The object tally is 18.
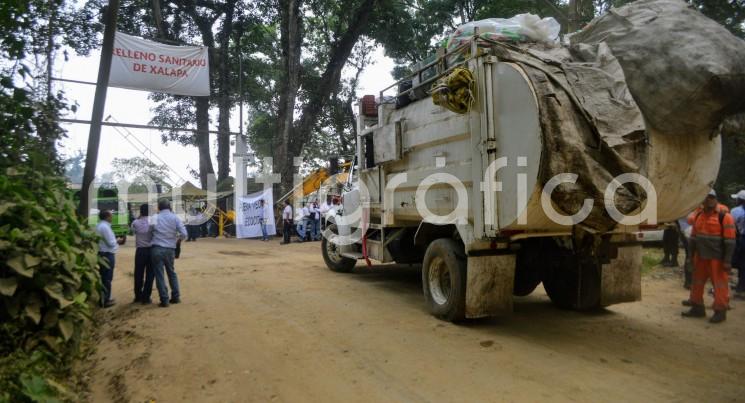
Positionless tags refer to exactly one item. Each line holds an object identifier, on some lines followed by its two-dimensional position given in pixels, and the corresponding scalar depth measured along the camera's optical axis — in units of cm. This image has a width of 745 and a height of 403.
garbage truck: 424
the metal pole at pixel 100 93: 466
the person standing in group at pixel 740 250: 715
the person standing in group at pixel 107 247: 698
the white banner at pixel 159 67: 1371
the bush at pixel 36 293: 334
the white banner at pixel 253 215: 1862
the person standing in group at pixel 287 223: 1652
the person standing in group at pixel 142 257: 707
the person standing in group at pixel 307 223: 1716
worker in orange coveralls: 577
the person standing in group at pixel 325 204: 1416
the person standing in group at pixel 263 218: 1850
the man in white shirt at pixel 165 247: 695
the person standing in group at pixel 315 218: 1719
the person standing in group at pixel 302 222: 1714
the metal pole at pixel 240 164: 1908
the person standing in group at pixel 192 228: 1972
